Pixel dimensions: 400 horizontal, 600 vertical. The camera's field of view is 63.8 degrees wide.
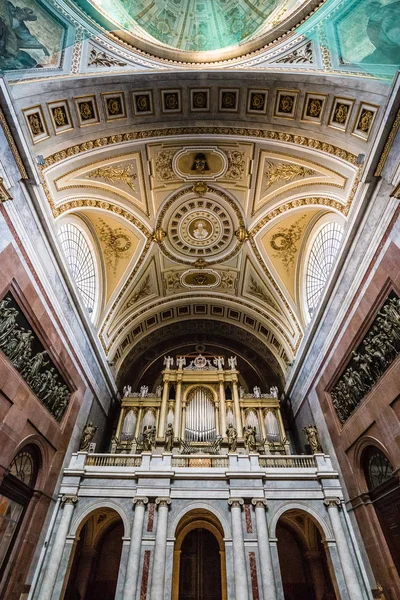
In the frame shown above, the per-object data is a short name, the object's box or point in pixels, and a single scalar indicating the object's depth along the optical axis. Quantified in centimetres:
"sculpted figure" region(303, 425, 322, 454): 1120
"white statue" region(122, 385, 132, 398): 1548
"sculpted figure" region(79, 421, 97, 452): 1120
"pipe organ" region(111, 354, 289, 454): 1354
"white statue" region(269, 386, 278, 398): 1562
